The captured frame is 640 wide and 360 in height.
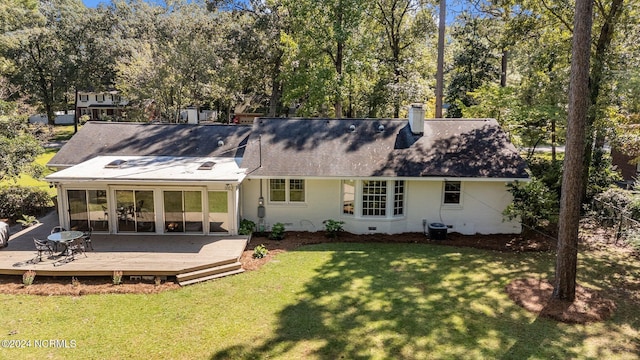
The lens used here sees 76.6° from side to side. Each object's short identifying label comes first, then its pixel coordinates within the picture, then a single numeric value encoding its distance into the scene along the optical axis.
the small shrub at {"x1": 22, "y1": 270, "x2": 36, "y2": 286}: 11.32
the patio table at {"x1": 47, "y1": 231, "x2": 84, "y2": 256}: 12.32
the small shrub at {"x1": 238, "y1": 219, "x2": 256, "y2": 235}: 15.11
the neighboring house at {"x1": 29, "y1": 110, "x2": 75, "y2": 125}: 54.33
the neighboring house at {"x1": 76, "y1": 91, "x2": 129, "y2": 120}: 55.88
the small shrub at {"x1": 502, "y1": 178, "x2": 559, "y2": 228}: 14.97
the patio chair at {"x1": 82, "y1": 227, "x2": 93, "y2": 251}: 13.32
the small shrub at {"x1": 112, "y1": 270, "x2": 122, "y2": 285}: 11.47
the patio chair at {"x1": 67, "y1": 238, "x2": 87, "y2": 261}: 12.46
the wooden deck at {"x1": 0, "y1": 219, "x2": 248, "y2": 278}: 11.70
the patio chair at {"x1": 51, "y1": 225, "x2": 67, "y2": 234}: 14.24
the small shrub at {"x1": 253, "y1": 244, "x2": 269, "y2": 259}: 13.63
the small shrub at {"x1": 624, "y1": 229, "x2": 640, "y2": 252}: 10.70
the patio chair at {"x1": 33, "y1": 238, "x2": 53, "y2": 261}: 12.26
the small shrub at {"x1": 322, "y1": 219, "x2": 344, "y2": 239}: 15.59
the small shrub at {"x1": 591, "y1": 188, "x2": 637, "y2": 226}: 15.78
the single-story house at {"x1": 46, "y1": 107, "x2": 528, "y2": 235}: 14.69
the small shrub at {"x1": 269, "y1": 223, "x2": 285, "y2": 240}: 15.45
